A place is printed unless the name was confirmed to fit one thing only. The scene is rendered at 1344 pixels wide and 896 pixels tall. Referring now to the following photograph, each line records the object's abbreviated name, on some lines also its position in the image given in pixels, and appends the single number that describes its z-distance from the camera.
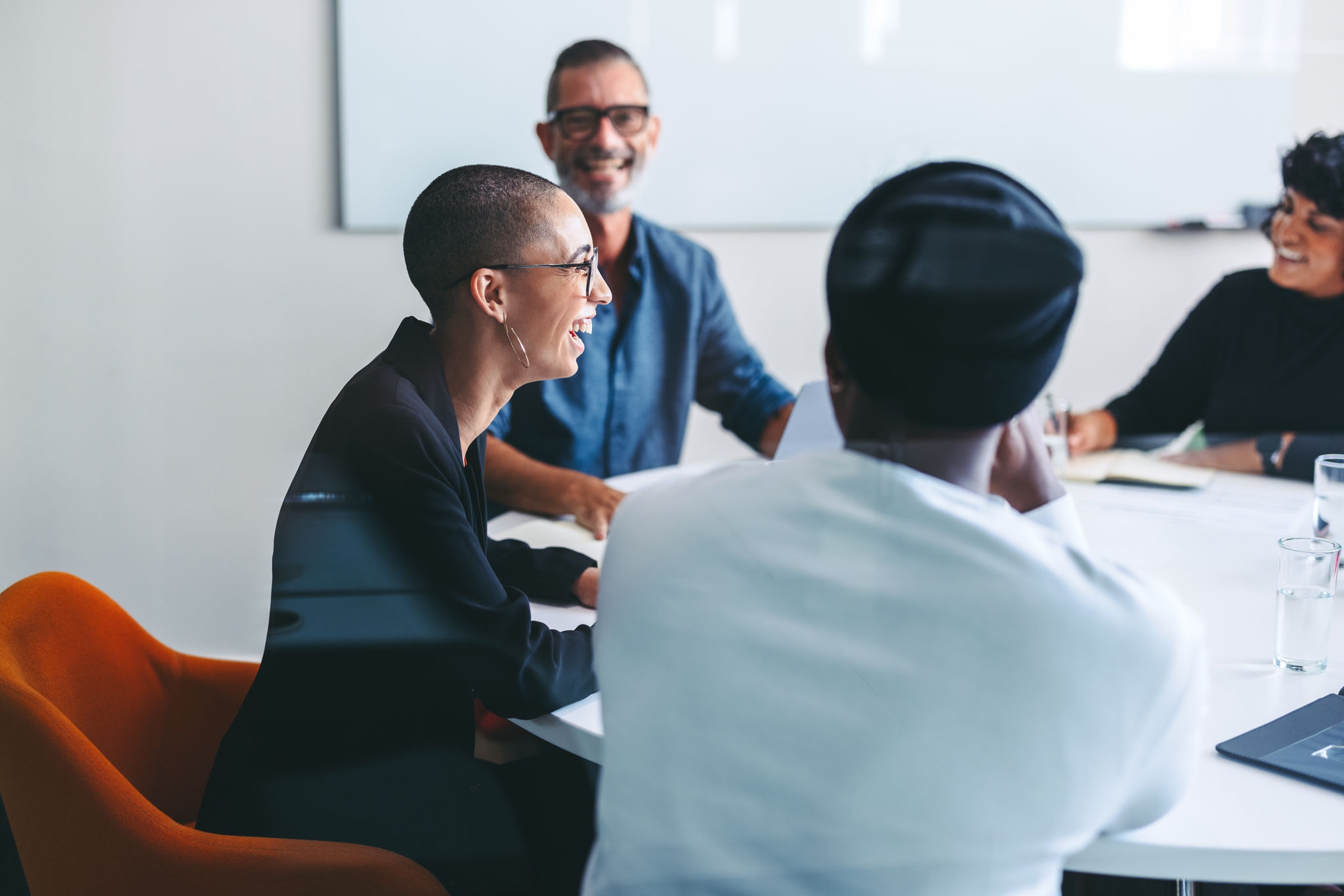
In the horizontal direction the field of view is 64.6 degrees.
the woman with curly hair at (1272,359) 1.87
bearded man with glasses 1.33
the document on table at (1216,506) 1.54
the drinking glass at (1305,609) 1.03
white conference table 0.74
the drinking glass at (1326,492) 1.35
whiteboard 2.41
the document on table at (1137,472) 1.75
